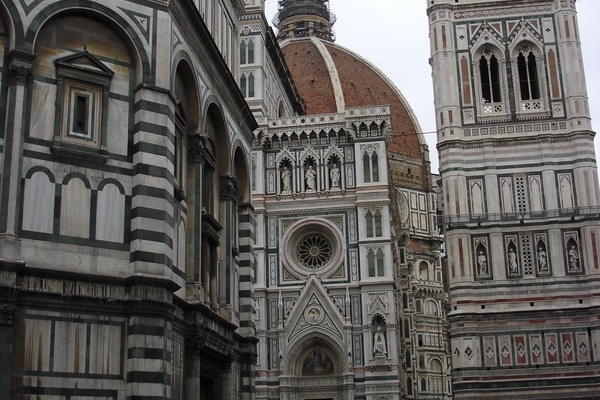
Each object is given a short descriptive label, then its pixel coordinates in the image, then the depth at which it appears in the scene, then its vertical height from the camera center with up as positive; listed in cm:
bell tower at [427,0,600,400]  4184 +1193
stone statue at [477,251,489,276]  4359 +874
